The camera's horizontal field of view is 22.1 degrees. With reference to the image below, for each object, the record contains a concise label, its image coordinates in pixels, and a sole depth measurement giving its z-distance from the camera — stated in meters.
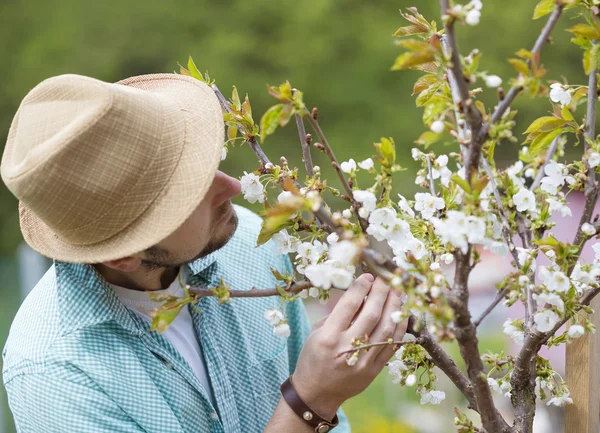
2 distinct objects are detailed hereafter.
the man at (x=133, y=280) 1.58
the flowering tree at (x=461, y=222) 1.37
